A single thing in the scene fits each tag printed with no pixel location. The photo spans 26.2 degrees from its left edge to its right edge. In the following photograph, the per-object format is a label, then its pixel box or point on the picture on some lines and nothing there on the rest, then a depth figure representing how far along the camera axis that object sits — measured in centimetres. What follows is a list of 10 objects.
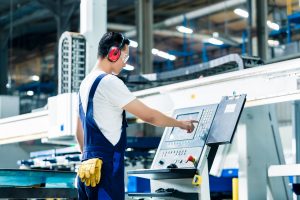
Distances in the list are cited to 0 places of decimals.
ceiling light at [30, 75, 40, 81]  1788
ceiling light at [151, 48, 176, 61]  1793
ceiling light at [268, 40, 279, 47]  1368
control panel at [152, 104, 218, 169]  389
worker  355
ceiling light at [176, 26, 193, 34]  1570
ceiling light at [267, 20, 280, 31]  1328
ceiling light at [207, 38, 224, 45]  1526
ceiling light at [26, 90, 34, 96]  1593
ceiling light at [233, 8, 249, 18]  1562
